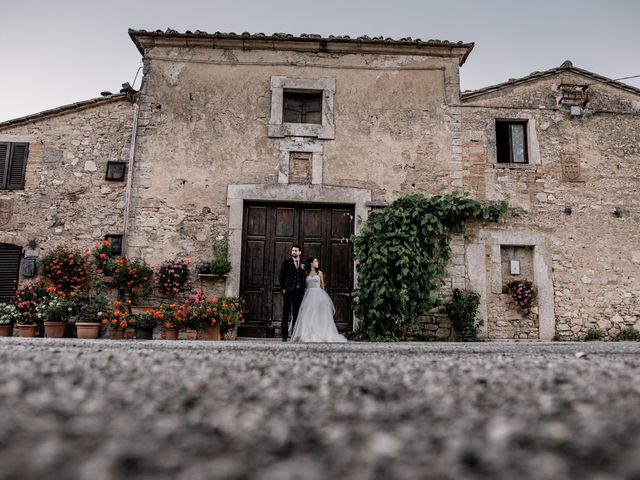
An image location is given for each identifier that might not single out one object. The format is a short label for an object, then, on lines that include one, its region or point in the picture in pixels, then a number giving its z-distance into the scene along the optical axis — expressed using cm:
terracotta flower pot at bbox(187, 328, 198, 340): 820
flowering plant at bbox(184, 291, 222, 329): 811
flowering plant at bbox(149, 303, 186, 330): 804
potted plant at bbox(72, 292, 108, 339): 803
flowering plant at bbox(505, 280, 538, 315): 913
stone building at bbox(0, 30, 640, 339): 925
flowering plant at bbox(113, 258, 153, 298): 875
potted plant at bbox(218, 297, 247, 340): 824
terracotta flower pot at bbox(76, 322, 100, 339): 801
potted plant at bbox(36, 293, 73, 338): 799
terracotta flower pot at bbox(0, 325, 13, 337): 823
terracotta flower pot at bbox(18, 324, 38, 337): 806
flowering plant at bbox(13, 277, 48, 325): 825
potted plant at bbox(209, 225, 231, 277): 883
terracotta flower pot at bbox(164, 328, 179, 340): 820
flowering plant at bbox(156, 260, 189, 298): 880
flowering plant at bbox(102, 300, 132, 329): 791
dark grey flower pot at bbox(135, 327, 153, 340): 806
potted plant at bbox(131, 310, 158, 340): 805
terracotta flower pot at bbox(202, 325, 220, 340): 822
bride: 790
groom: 816
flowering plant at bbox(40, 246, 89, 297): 873
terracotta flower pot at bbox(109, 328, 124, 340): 820
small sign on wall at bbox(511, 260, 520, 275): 940
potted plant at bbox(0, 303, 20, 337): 823
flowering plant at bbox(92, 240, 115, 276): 880
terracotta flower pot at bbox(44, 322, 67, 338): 796
